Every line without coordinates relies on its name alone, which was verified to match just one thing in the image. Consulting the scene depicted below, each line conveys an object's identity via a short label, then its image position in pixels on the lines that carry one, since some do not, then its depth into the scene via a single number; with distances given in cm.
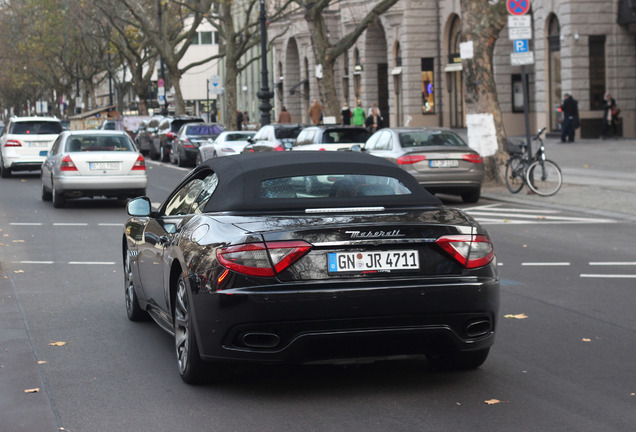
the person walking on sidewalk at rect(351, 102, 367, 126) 4028
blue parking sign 2180
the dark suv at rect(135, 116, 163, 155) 4616
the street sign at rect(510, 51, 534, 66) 2150
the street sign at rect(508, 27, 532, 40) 2170
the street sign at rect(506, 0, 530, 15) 2181
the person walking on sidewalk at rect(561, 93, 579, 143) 3744
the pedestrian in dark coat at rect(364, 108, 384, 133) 4069
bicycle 2139
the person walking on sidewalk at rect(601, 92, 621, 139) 3825
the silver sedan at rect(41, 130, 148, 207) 2045
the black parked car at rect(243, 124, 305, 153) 2962
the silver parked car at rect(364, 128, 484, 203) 2022
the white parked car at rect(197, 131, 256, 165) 3288
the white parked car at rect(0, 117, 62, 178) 3055
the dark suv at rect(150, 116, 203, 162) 4141
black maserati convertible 593
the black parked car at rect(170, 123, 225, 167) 3684
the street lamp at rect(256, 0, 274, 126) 4200
